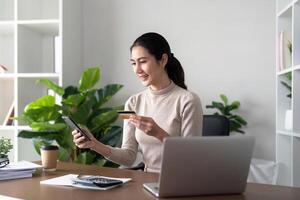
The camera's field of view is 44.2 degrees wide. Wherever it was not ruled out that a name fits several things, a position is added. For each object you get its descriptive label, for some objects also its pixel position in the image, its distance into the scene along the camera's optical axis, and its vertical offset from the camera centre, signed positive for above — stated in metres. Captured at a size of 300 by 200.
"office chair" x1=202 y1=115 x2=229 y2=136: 2.27 -0.16
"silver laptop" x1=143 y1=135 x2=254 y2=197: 1.12 -0.20
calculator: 1.29 -0.29
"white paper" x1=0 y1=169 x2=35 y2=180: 1.45 -0.30
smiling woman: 1.92 -0.02
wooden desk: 1.18 -0.31
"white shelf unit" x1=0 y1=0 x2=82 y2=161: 3.05 +0.43
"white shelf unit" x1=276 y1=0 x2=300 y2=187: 2.48 -0.02
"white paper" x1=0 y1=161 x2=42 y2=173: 1.49 -0.28
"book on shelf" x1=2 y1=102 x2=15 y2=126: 3.14 -0.15
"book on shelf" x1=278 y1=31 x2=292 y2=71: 2.72 +0.37
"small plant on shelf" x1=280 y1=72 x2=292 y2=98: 2.78 +0.13
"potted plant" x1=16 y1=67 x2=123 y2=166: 2.70 -0.13
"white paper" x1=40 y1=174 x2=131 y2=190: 1.29 -0.31
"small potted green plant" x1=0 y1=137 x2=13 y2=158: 1.77 -0.23
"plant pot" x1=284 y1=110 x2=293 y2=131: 2.59 -0.15
